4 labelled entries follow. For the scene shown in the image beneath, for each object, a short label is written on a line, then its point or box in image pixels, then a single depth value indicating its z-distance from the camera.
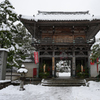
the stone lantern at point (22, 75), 10.19
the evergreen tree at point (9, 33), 12.78
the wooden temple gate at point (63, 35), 15.84
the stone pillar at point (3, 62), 11.03
